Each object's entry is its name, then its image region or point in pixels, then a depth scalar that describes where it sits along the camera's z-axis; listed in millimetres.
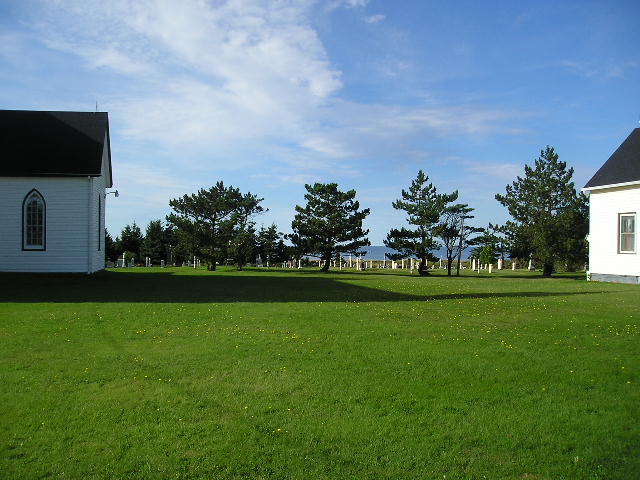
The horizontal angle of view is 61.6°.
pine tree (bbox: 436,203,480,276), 38375
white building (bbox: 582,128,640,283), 24594
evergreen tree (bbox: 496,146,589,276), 34375
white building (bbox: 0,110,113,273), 25109
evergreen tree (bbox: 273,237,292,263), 43438
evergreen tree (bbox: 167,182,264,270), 41344
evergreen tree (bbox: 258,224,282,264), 45531
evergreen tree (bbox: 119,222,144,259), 54469
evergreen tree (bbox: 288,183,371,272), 41062
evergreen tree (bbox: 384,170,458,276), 38781
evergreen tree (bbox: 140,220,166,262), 54656
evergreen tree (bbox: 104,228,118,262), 50356
